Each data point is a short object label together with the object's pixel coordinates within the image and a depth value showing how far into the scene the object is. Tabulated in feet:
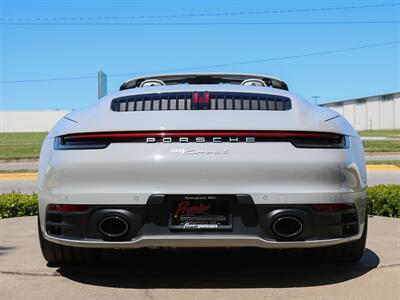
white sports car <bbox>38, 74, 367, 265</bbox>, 11.29
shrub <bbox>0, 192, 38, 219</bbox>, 24.08
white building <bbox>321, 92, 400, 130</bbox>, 287.69
